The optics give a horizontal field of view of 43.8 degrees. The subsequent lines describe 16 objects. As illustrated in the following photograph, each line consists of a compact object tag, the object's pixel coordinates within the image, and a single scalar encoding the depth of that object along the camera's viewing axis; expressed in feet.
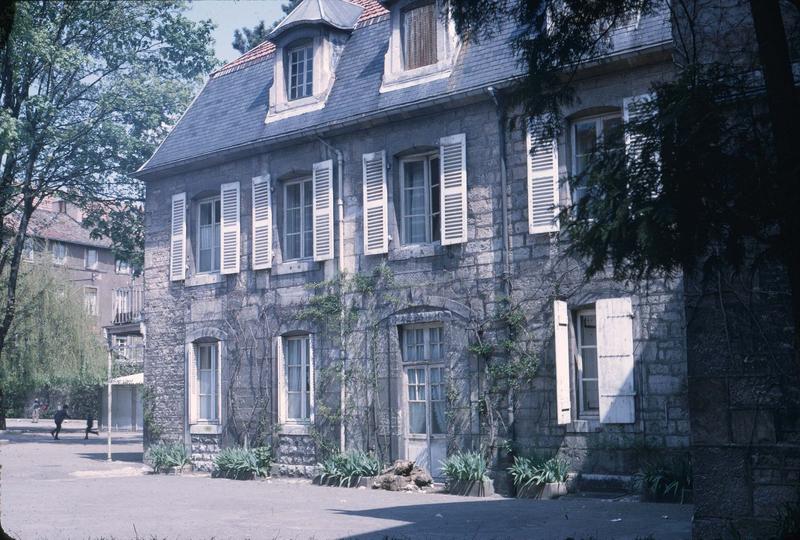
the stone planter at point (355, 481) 53.11
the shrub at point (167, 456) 65.05
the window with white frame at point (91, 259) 191.11
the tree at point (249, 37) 115.14
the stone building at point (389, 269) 46.75
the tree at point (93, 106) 70.94
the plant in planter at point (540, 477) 46.42
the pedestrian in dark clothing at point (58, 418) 105.40
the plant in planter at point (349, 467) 53.83
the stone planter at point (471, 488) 48.32
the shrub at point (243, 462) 59.98
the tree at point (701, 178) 19.99
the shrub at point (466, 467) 48.62
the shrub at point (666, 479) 42.22
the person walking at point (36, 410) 157.27
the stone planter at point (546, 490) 46.34
